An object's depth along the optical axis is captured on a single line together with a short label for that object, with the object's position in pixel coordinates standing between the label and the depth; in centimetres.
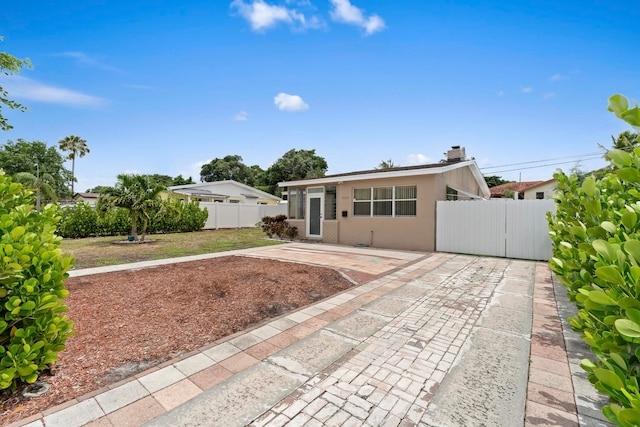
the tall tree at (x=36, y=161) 3042
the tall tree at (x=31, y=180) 1755
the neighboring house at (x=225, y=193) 2342
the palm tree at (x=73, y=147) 3706
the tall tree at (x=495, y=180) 4610
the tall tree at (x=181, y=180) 4012
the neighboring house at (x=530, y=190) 3167
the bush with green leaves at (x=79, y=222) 1366
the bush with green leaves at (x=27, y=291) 204
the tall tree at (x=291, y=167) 4100
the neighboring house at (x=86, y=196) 3573
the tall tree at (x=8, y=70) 973
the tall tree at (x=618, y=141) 1816
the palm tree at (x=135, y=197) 1220
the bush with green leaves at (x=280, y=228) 1463
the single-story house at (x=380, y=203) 1104
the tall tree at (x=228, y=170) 4625
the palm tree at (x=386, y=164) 3212
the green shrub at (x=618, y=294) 100
